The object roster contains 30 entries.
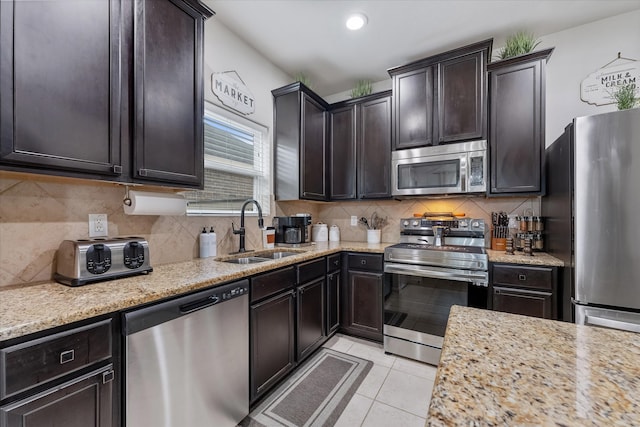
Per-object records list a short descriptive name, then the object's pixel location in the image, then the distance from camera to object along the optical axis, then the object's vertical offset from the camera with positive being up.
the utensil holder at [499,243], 2.46 -0.27
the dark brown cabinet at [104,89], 1.04 +0.58
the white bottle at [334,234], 3.38 -0.26
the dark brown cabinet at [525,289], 1.95 -0.56
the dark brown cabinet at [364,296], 2.55 -0.81
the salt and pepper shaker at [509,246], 2.31 -0.28
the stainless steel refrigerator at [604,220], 1.57 -0.04
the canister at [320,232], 3.30 -0.23
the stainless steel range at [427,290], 2.16 -0.64
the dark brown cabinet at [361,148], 2.93 +0.75
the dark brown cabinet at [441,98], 2.40 +1.10
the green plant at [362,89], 3.13 +1.46
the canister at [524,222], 2.39 -0.07
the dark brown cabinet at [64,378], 0.82 -0.56
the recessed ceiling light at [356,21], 2.20 +1.61
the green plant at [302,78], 3.09 +1.59
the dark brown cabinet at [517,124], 2.24 +0.77
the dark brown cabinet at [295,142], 2.81 +0.77
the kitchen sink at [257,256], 2.17 -0.37
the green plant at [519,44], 2.31 +1.48
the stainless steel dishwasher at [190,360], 1.12 -0.71
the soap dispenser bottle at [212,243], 2.11 -0.24
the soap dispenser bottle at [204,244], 2.07 -0.24
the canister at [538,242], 2.29 -0.24
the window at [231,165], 2.22 +0.44
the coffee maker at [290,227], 2.86 -0.15
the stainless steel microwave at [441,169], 2.42 +0.42
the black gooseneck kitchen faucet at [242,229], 2.29 -0.14
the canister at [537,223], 2.32 -0.08
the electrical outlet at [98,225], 1.51 -0.07
